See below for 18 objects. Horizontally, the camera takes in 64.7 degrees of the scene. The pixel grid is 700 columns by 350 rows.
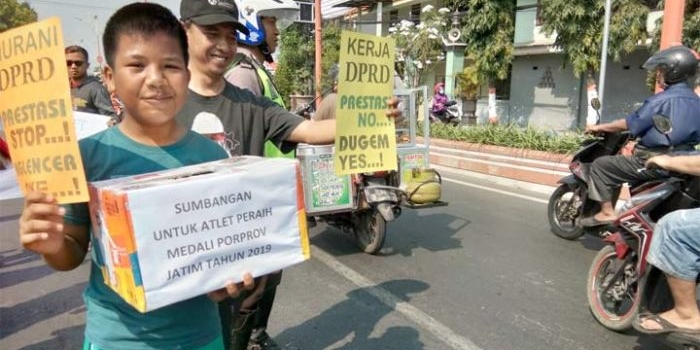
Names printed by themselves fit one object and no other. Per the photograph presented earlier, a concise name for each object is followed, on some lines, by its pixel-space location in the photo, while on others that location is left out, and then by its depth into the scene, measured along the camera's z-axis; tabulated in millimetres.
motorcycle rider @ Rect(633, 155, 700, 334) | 2725
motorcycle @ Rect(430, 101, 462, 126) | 15867
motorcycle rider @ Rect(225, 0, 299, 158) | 2701
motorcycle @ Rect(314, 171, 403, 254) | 4828
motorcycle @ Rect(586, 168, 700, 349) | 3105
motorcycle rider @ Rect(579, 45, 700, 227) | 4387
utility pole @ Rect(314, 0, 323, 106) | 14977
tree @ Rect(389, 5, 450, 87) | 16250
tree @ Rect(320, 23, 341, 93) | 22742
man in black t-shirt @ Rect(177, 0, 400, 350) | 2049
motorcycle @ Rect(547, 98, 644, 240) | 5086
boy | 1467
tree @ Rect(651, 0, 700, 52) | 9727
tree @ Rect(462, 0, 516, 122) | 15453
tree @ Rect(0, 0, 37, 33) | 27952
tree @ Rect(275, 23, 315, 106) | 23422
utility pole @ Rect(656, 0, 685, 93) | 6926
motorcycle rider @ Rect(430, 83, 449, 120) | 16000
